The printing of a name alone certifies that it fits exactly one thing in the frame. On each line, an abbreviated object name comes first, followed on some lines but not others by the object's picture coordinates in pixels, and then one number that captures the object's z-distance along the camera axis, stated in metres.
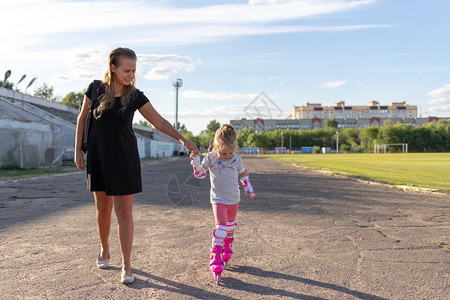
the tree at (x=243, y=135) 130.50
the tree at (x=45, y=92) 80.12
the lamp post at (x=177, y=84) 76.88
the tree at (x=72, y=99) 85.49
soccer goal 97.41
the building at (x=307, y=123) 146.88
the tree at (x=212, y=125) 184.00
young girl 3.66
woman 3.26
